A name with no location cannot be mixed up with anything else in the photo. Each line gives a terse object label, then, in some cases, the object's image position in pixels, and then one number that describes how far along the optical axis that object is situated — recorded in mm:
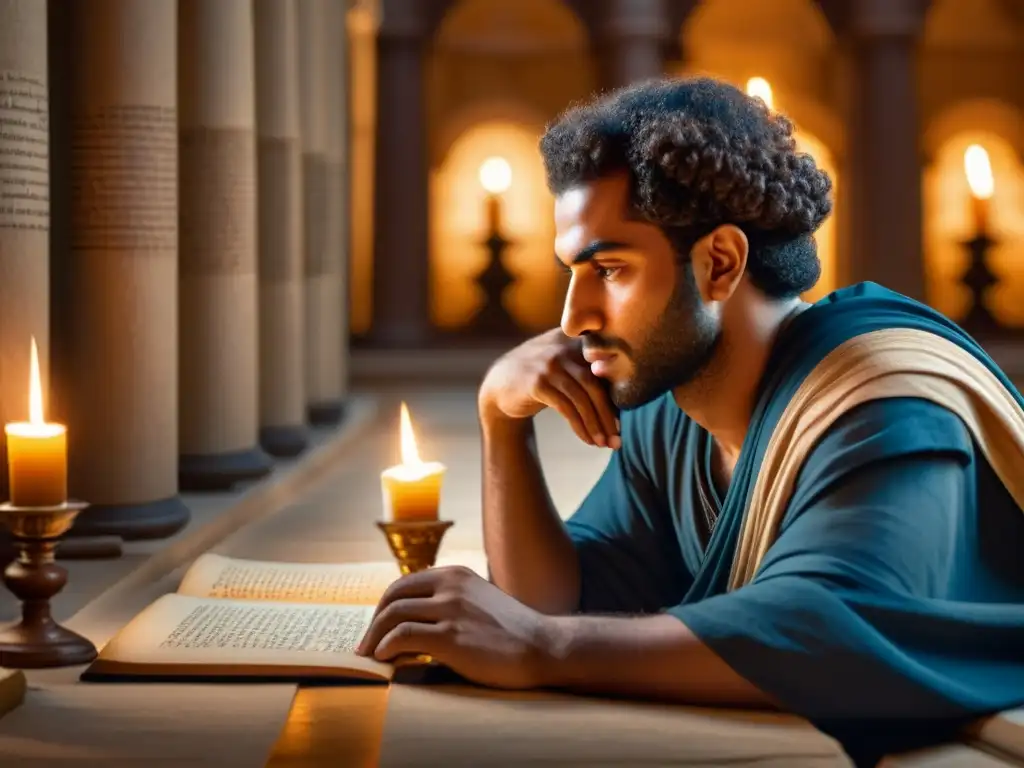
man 2570
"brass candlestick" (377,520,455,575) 3275
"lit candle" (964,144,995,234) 12562
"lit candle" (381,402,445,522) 3293
